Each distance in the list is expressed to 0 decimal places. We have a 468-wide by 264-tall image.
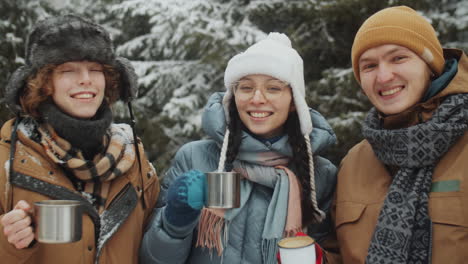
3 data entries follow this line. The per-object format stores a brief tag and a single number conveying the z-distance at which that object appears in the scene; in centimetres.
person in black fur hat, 235
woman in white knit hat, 264
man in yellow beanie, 226
